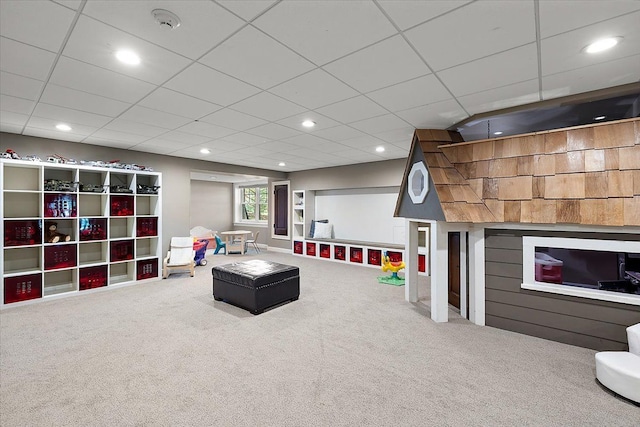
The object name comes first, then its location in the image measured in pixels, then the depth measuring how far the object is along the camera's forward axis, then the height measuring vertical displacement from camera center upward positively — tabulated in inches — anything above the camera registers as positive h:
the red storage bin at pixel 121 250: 202.5 -24.9
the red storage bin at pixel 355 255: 272.9 -38.2
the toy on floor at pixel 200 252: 267.3 -34.2
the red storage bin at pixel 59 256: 172.6 -25.0
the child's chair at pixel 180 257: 220.7 -33.0
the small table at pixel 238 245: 334.0 -34.8
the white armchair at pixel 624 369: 79.6 -45.0
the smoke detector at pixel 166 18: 64.7 +46.5
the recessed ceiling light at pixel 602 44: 75.1 +46.5
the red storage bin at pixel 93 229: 187.9 -8.5
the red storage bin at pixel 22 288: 158.2 -40.9
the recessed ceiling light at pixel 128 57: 82.6 +47.9
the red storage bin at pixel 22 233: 165.2 -9.7
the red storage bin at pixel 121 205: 203.2 +8.1
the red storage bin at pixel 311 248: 313.0 -36.6
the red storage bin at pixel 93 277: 184.4 -40.3
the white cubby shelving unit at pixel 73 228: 167.0 -8.1
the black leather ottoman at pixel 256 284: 148.3 -38.2
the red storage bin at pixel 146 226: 214.8 -7.8
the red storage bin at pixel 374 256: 258.1 -37.8
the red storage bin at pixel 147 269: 213.5 -40.3
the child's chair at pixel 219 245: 324.6 -34.7
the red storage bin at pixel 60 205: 175.9 +7.1
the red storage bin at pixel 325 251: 299.5 -37.3
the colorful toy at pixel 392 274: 208.8 -44.8
